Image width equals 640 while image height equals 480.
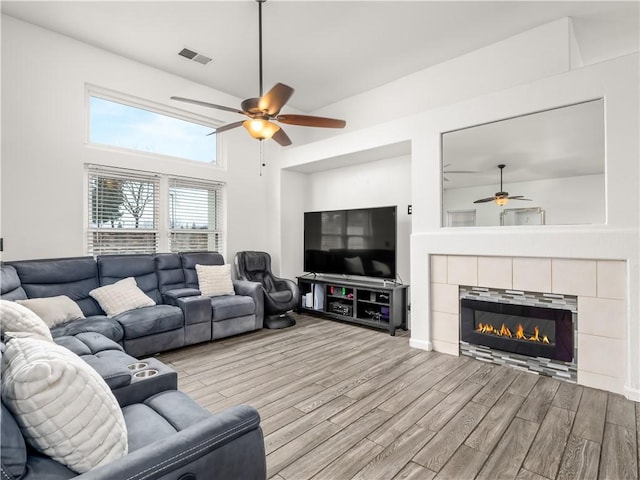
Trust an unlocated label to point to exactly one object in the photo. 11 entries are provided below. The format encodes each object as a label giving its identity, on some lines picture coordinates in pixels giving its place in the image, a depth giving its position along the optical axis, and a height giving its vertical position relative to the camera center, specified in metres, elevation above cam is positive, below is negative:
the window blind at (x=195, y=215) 4.57 +0.34
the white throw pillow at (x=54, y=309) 2.85 -0.61
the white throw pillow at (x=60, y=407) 0.92 -0.49
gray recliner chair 4.45 -0.71
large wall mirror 2.78 +0.63
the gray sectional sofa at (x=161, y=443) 0.89 -0.67
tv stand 4.25 -0.88
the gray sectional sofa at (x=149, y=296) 3.10 -0.67
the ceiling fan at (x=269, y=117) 2.64 +1.08
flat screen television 4.39 -0.05
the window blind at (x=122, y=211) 3.89 +0.35
